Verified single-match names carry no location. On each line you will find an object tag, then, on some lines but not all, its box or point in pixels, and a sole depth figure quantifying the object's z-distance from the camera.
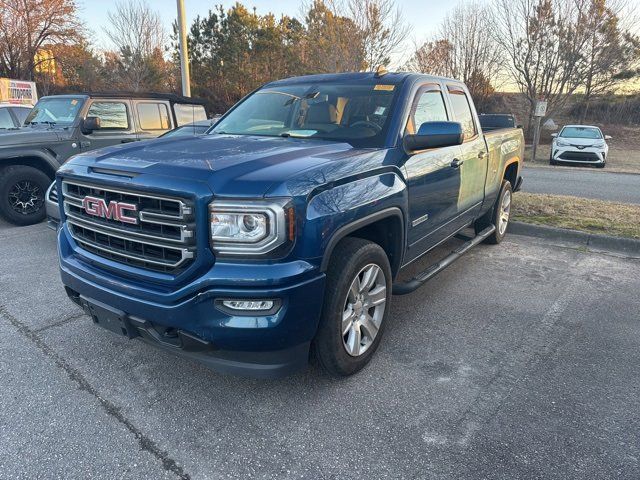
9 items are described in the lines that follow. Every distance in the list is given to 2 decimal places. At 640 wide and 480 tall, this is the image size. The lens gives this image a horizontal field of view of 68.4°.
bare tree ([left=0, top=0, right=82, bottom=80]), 26.77
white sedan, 16.44
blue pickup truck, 2.30
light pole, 11.14
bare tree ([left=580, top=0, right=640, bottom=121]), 20.12
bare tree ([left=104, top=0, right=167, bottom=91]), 24.86
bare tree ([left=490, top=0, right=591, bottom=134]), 20.52
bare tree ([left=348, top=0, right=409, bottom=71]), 19.36
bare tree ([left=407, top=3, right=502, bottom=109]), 24.28
